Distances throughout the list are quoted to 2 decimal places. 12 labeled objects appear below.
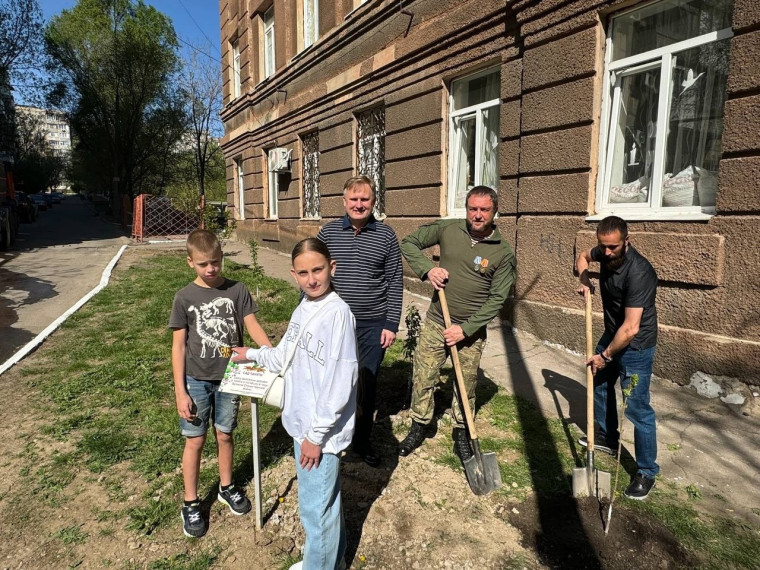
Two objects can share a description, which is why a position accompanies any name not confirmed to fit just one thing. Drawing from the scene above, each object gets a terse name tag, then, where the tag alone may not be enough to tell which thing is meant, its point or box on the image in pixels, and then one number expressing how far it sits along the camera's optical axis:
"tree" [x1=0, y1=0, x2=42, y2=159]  22.17
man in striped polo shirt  3.07
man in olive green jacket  3.10
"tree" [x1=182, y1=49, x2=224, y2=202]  32.84
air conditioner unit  12.54
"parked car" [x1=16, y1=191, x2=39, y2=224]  26.99
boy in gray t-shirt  2.45
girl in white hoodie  1.87
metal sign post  2.54
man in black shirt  2.81
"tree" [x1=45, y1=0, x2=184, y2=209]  29.11
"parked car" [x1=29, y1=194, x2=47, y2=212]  46.00
